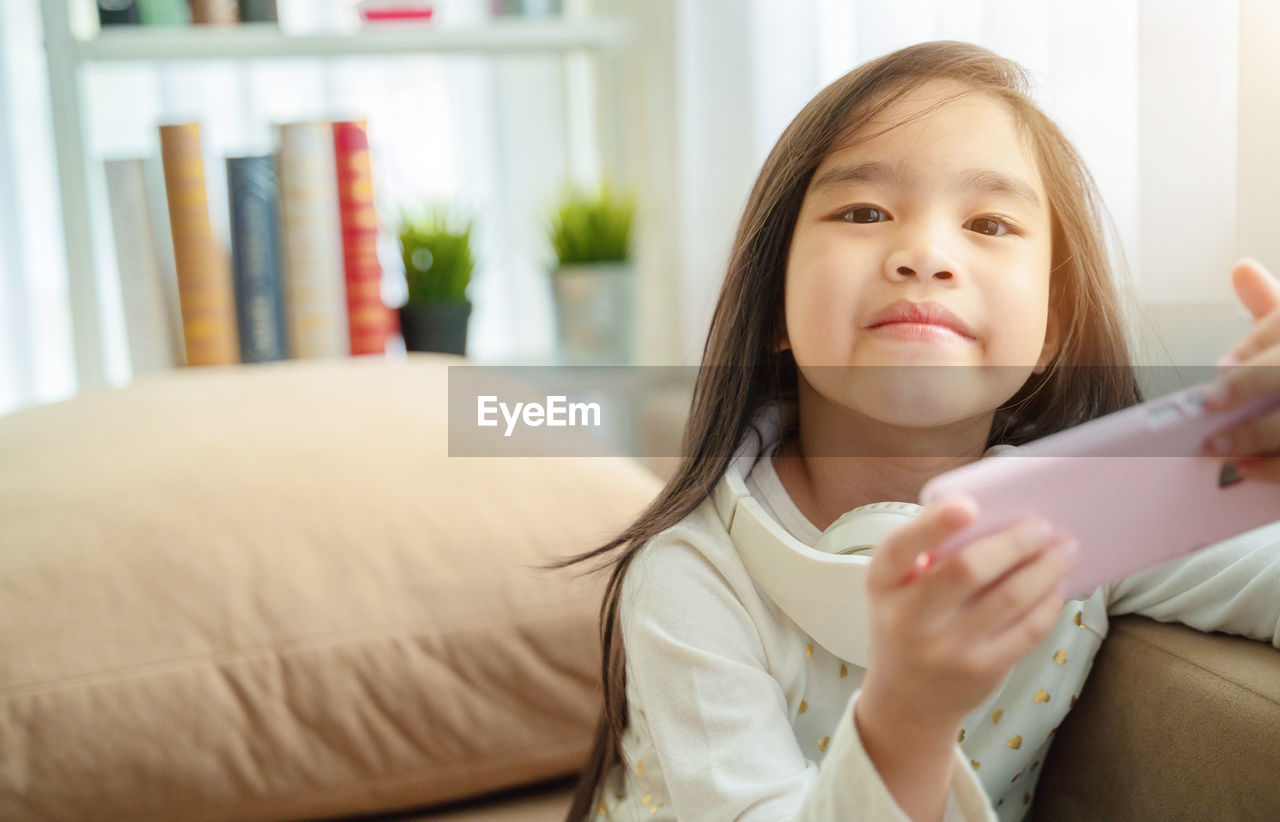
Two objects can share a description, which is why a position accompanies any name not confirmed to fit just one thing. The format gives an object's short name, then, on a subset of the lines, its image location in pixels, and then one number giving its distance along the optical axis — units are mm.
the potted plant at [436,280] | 1823
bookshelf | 1718
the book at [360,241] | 1783
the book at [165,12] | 1790
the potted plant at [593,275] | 1797
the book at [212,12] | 1789
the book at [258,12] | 1811
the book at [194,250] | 1747
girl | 543
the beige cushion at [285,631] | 764
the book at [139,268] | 1774
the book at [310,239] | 1747
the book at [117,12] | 1787
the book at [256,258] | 1752
